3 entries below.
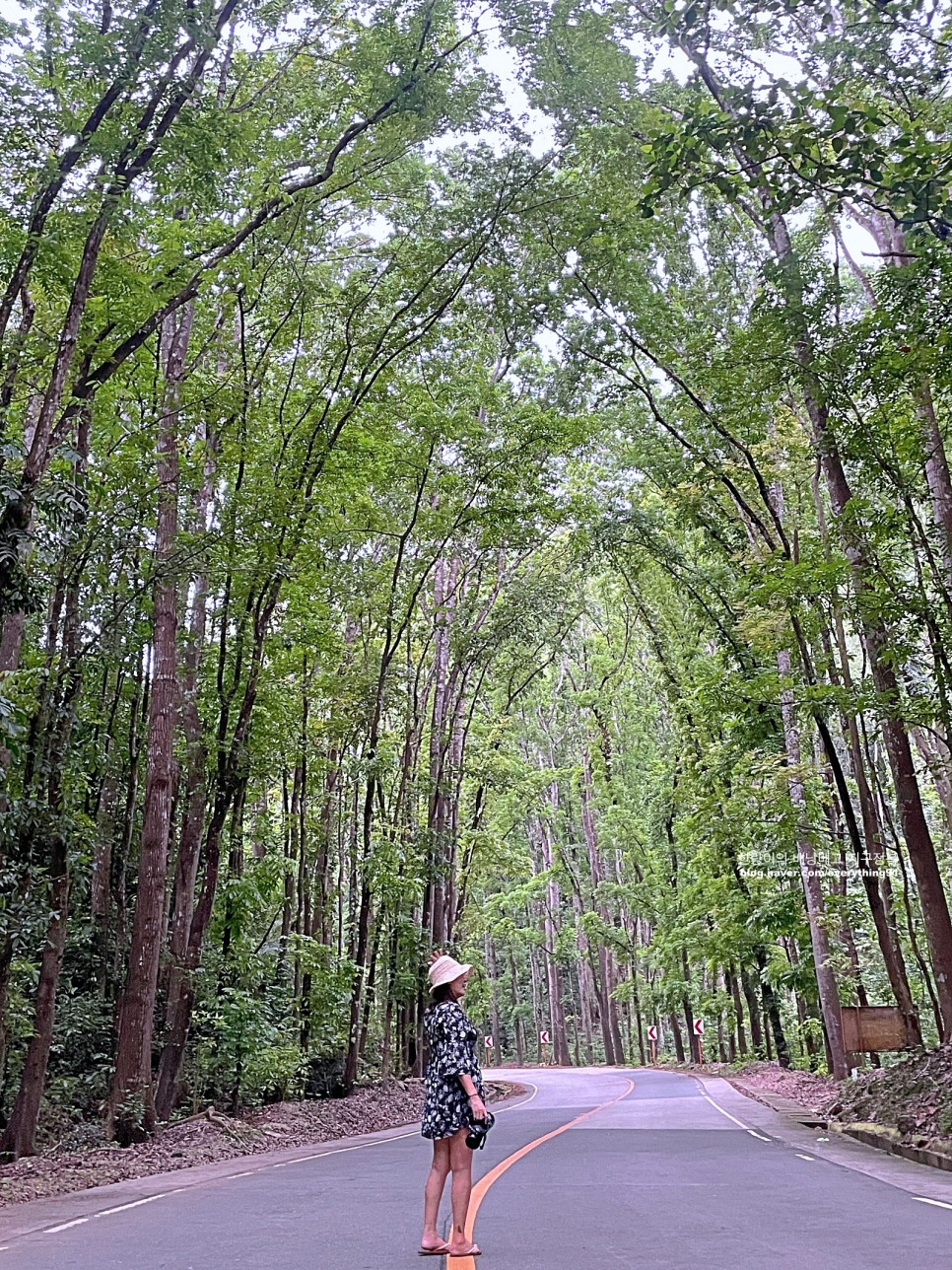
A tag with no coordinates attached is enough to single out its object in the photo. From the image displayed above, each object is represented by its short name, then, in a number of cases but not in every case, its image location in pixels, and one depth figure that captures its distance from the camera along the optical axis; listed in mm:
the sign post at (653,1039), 42388
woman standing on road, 5004
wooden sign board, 13117
